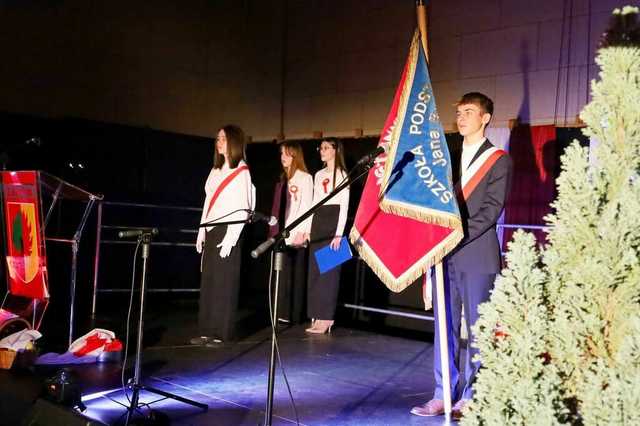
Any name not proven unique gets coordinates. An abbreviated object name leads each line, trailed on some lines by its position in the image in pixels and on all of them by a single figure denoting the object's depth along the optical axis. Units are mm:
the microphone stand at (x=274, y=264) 2352
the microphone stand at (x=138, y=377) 2980
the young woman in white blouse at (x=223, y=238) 4887
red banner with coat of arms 4055
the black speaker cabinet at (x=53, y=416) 2549
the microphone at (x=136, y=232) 3166
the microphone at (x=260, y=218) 3631
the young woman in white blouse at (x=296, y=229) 6062
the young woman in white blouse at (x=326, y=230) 5840
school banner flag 3012
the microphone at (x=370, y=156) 2607
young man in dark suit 3148
